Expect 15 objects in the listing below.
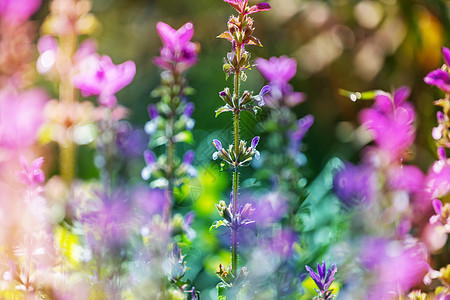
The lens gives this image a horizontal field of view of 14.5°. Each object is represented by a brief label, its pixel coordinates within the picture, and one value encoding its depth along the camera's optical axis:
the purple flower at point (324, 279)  1.06
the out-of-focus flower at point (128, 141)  1.14
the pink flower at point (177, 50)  1.11
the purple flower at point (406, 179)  1.13
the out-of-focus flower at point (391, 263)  1.10
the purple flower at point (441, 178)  1.07
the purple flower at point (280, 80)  1.24
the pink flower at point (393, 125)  1.13
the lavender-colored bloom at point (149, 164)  1.13
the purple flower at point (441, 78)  1.07
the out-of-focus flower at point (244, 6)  1.07
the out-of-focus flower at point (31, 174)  1.05
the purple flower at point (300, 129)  1.23
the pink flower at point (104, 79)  1.12
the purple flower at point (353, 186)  1.21
